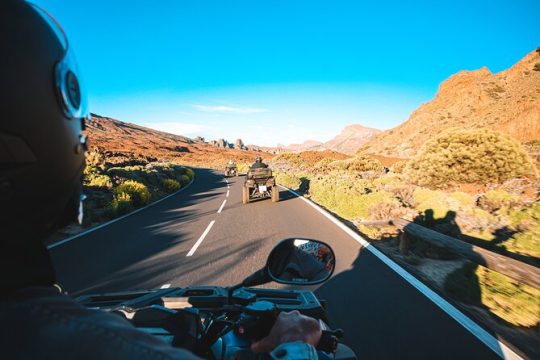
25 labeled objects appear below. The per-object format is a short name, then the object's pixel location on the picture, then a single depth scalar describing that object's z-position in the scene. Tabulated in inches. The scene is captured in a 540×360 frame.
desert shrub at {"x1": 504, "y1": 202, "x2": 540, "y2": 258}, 200.2
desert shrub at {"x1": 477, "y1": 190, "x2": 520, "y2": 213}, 293.4
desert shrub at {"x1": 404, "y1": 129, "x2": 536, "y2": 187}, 475.2
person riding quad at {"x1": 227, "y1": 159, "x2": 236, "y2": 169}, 1227.2
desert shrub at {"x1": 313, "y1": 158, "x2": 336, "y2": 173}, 1083.3
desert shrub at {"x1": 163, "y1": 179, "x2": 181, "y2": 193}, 748.6
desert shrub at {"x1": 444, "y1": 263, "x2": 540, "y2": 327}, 141.5
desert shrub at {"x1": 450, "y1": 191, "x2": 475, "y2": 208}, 326.2
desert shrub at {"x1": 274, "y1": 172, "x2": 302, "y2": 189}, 771.0
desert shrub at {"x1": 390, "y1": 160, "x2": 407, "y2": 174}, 908.6
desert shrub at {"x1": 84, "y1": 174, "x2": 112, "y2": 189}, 517.4
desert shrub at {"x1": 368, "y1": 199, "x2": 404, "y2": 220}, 311.6
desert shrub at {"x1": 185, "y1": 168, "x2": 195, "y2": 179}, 1143.1
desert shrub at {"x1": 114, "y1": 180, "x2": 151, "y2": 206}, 499.5
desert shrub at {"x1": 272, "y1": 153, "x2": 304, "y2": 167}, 1644.9
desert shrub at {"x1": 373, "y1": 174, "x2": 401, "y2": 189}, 532.2
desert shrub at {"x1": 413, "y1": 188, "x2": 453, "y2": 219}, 294.5
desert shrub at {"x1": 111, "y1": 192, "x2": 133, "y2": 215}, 420.1
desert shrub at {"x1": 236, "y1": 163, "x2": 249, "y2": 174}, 1615.9
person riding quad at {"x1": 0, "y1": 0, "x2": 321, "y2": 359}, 24.3
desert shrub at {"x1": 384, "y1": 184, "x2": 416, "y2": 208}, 371.7
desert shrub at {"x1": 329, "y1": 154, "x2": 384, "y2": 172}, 1106.1
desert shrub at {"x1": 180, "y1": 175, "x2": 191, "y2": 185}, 944.1
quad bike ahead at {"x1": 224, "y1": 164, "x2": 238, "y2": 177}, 1224.2
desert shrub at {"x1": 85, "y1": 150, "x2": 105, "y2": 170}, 716.8
